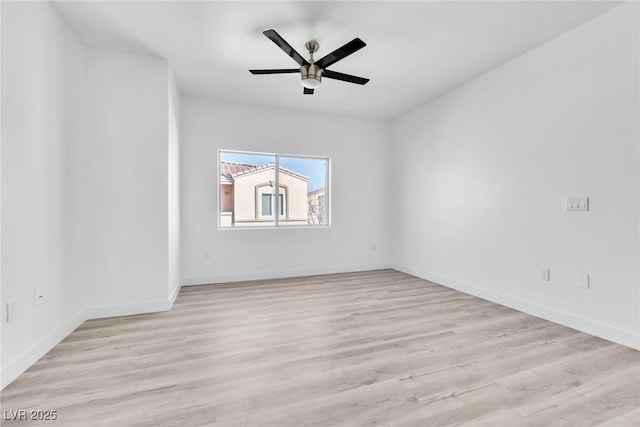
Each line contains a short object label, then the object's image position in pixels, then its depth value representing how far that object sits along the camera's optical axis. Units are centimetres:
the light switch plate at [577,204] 252
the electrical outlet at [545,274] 282
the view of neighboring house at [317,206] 499
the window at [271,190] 450
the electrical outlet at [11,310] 181
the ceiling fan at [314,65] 236
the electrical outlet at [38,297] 208
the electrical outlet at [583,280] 251
